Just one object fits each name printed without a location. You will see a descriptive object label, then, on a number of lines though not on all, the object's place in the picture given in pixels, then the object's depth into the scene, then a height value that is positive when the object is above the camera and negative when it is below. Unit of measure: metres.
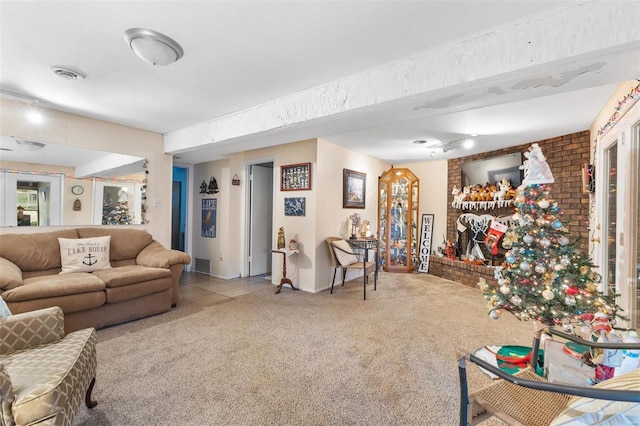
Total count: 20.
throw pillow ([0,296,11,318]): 1.79 -0.63
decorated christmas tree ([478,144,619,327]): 2.10 -0.41
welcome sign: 5.91 -0.54
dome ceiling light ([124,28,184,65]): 1.90 +1.13
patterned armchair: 1.23 -0.79
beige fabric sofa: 2.55 -0.68
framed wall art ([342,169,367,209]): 4.99 +0.45
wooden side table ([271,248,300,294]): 4.36 -0.80
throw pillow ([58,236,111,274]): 3.17 -0.49
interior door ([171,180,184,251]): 6.02 -0.15
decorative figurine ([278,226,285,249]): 4.53 -0.39
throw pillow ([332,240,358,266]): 4.34 -0.61
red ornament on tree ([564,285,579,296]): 2.07 -0.53
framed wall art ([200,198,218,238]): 5.50 -0.07
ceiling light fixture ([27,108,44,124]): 3.18 +1.05
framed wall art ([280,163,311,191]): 4.42 +0.57
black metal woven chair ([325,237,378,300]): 4.21 -0.75
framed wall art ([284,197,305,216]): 4.49 +0.11
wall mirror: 3.08 +0.31
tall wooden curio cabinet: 5.98 -0.03
